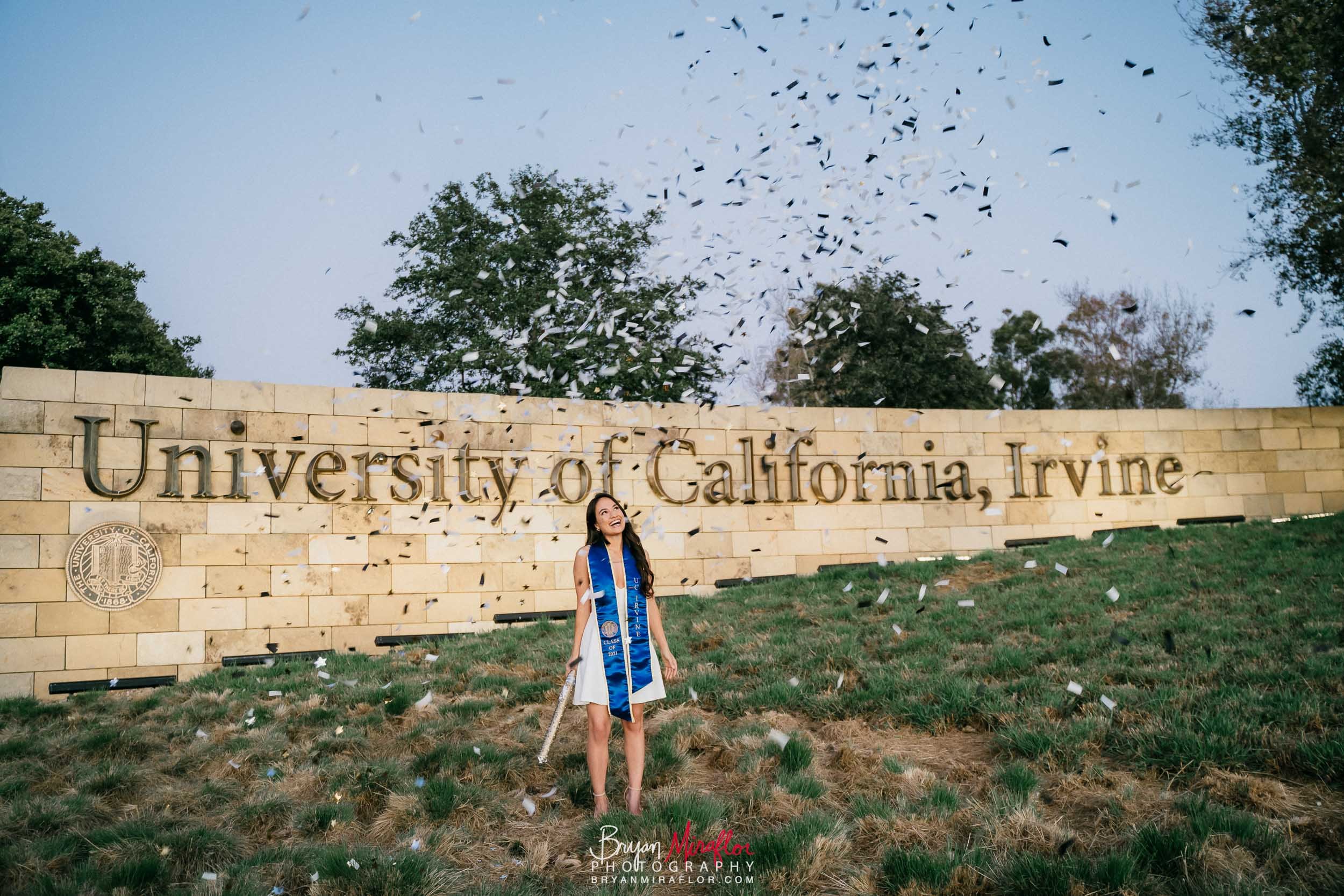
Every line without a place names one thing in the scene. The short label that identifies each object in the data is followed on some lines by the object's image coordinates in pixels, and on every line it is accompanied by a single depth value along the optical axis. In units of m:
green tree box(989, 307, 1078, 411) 32.22
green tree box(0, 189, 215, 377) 17.33
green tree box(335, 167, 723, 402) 17.75
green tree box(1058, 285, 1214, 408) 30.89
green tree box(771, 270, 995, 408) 21.22
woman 4.42
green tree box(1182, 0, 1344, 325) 13.48
